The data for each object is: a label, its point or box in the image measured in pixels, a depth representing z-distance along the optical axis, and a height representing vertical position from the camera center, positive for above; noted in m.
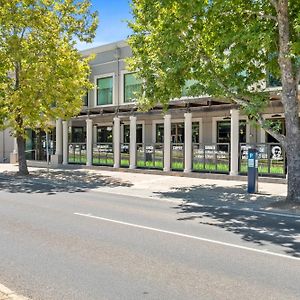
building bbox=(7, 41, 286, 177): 14.71 +0.97
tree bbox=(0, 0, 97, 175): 15.37 +4.36
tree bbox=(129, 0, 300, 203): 9.01 +2.96
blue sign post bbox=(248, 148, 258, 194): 11.34 -0.75
